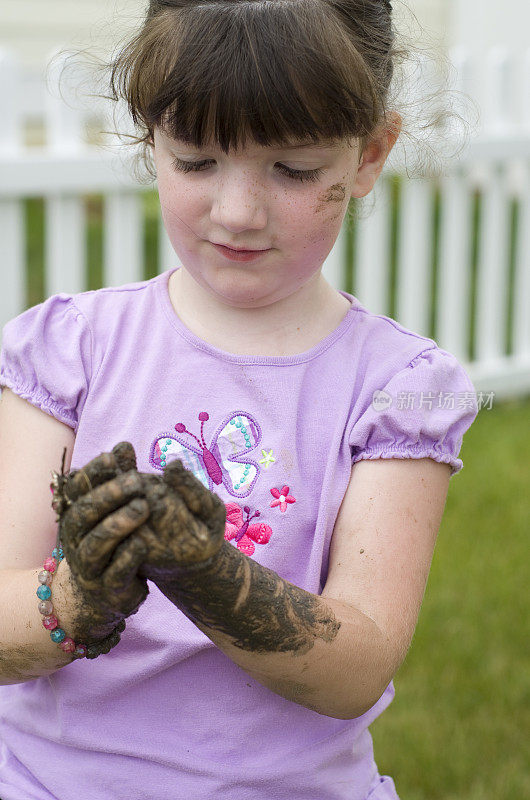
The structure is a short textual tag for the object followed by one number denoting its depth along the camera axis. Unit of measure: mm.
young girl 1286
